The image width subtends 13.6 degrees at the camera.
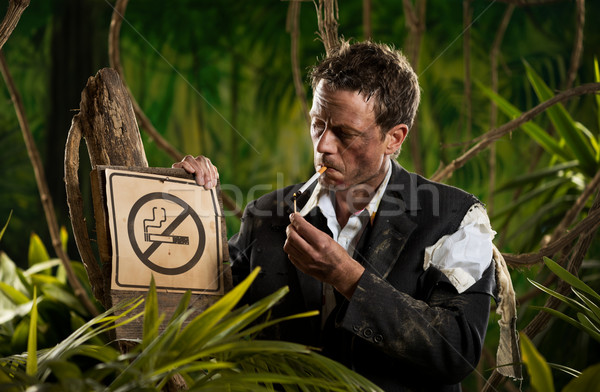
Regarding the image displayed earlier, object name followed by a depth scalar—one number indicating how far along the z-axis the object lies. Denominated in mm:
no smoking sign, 3313
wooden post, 3374
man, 3268
